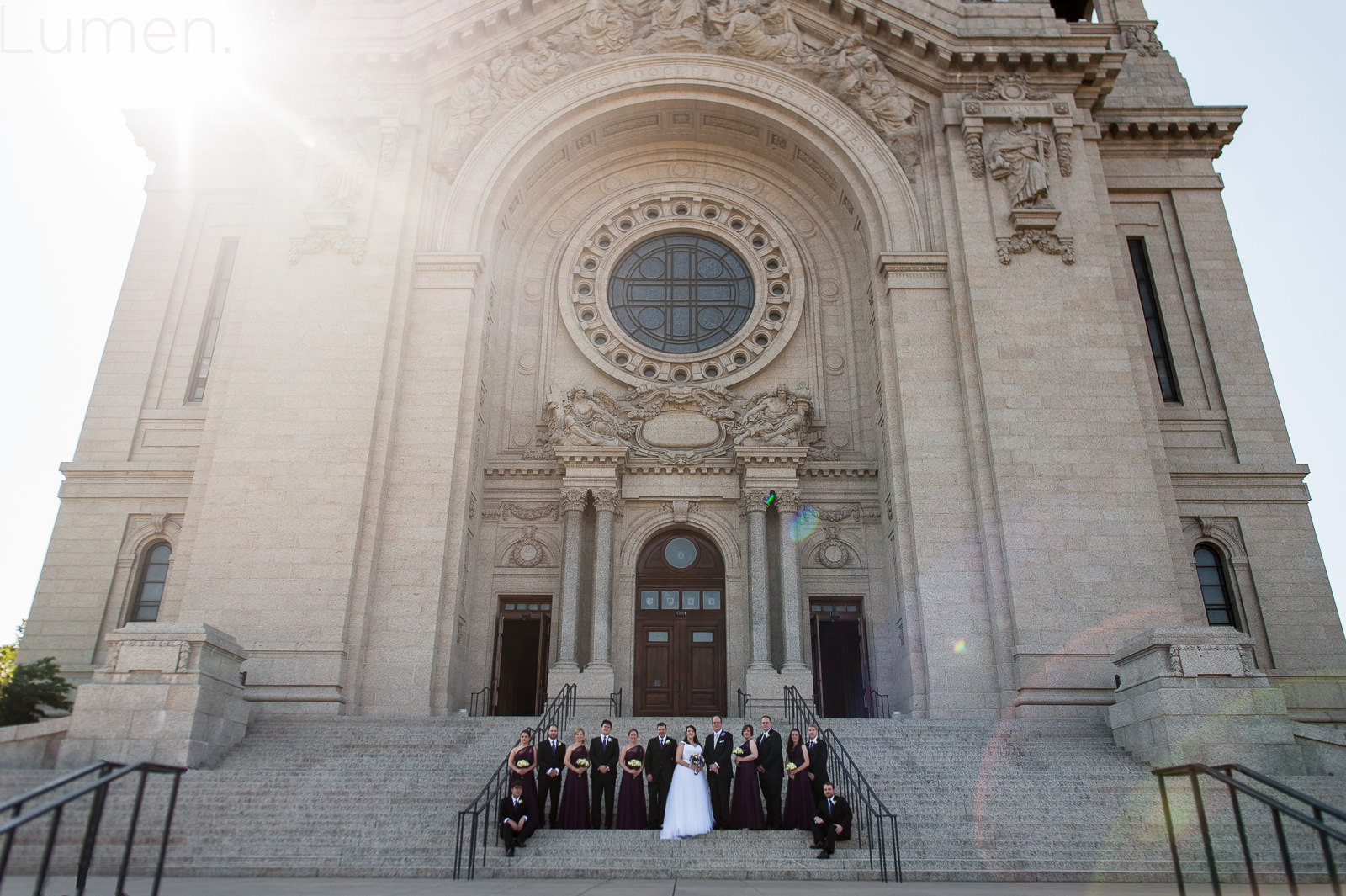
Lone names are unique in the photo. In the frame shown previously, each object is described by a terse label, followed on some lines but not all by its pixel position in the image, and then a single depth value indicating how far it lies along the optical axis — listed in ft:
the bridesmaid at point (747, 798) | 36.32
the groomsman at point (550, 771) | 37.55
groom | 37.86
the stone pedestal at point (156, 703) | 41.73
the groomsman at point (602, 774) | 37.99
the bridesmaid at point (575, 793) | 36.99
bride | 35.14
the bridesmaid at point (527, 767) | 35.24
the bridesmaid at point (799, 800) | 36.32
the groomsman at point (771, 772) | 37.45
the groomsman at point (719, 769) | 37.19
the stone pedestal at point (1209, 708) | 42.11
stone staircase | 32.50
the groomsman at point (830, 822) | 33.60
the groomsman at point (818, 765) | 36.32
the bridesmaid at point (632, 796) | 37.11
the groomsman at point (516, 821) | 33.76
